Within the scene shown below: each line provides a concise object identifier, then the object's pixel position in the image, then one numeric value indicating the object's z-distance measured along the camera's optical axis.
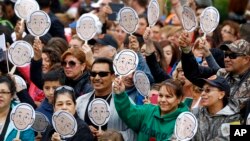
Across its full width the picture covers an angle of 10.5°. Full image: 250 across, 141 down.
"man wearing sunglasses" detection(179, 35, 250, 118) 13.20
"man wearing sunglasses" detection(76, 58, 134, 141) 13.55
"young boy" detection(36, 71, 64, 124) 14.11
